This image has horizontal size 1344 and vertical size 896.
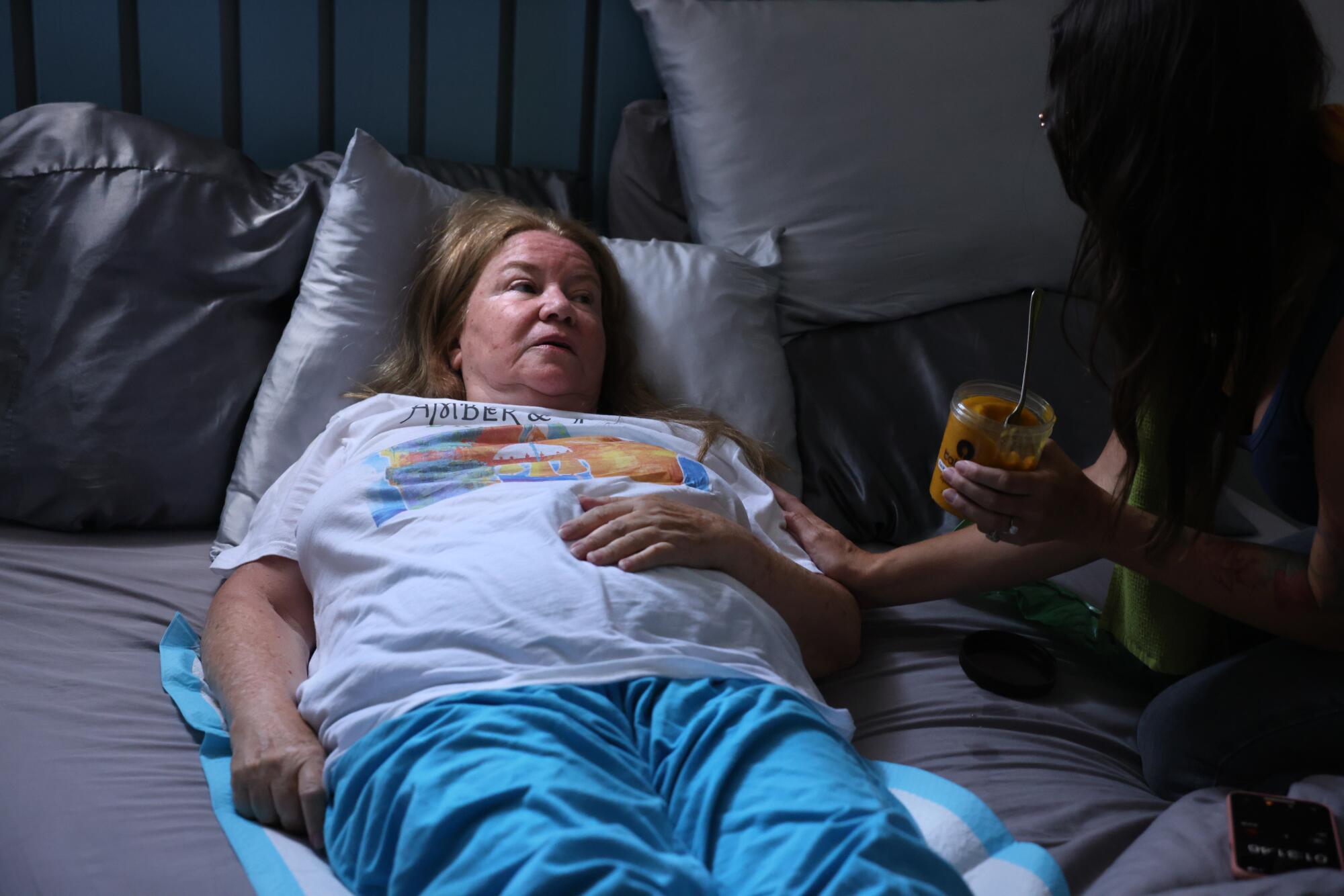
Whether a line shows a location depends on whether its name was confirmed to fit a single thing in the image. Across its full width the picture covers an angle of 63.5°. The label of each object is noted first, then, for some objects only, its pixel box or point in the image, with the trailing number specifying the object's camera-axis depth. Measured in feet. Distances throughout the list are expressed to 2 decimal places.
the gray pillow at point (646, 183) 7.11
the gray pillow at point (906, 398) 5.72
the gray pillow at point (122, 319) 5.03
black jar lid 4.54
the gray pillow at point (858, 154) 6.68
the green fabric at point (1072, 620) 4.92
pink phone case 3.46
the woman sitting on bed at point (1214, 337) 3.33
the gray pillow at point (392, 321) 5.29
